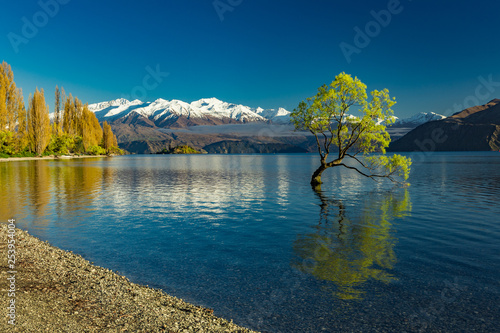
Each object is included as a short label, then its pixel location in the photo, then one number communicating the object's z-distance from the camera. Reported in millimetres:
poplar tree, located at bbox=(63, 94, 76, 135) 196000
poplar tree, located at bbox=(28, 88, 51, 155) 149625
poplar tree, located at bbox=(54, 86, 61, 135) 194375
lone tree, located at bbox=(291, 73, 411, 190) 43875
